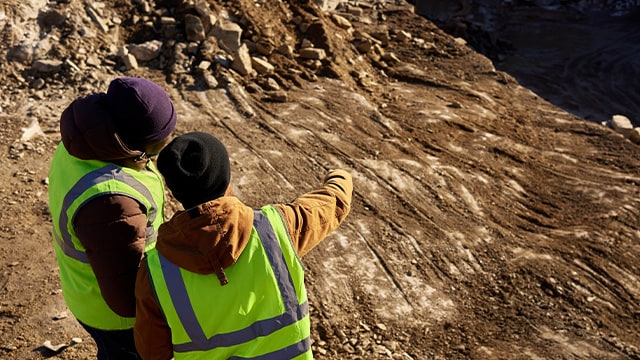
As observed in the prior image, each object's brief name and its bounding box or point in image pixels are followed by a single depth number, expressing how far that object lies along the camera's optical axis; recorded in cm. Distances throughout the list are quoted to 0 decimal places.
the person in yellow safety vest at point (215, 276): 191
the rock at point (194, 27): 810
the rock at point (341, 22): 991
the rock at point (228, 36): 817
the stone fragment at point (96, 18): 795
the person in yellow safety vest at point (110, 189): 225
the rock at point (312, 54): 871
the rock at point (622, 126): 897
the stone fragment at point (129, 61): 769
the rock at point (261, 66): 827
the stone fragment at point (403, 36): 1059
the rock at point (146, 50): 787
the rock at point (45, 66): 734
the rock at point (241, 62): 807
